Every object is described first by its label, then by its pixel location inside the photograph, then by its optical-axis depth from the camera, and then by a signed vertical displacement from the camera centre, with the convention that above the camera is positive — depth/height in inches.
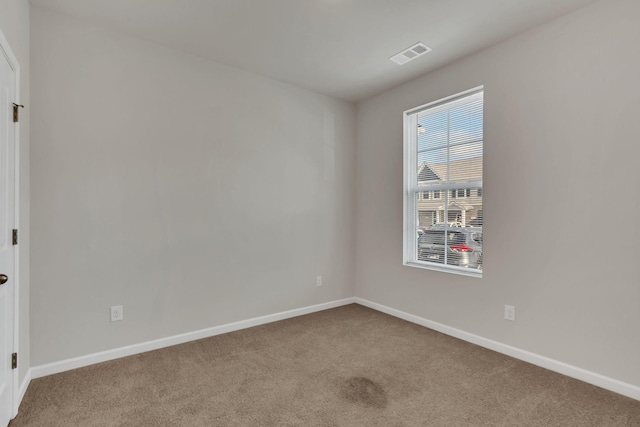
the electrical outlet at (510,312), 107.7 -34.0
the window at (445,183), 123.0 +11.4
